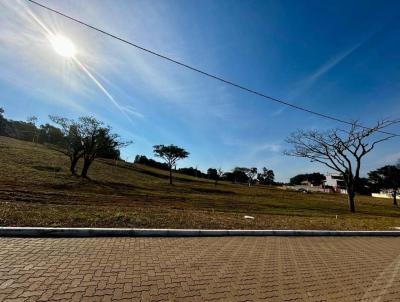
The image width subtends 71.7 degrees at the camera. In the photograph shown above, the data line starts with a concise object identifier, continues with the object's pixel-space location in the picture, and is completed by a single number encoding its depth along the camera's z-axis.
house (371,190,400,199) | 90.50
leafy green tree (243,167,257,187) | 94.44
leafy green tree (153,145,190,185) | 50.62
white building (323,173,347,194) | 117.67
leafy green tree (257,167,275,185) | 114.88
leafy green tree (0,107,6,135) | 72.44
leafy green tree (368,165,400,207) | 46.34
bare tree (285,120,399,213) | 25.75
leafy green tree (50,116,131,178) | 35.84
